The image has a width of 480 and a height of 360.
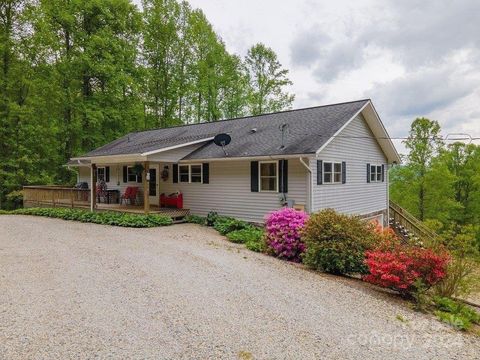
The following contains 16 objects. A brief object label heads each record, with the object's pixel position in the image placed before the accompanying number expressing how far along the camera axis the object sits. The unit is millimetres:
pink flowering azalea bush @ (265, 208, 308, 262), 8617
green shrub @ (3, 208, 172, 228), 12656
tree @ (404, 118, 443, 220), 22375
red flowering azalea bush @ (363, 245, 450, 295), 5949
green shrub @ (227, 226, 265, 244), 10484
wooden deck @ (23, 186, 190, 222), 14211
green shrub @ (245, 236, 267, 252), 9250
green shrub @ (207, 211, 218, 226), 13217
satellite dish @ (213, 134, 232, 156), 13445
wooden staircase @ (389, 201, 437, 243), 17031
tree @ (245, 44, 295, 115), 27656
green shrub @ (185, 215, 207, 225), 13641
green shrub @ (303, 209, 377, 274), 7320
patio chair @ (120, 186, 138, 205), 16094
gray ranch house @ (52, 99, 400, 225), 11758
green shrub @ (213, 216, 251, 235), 11803
